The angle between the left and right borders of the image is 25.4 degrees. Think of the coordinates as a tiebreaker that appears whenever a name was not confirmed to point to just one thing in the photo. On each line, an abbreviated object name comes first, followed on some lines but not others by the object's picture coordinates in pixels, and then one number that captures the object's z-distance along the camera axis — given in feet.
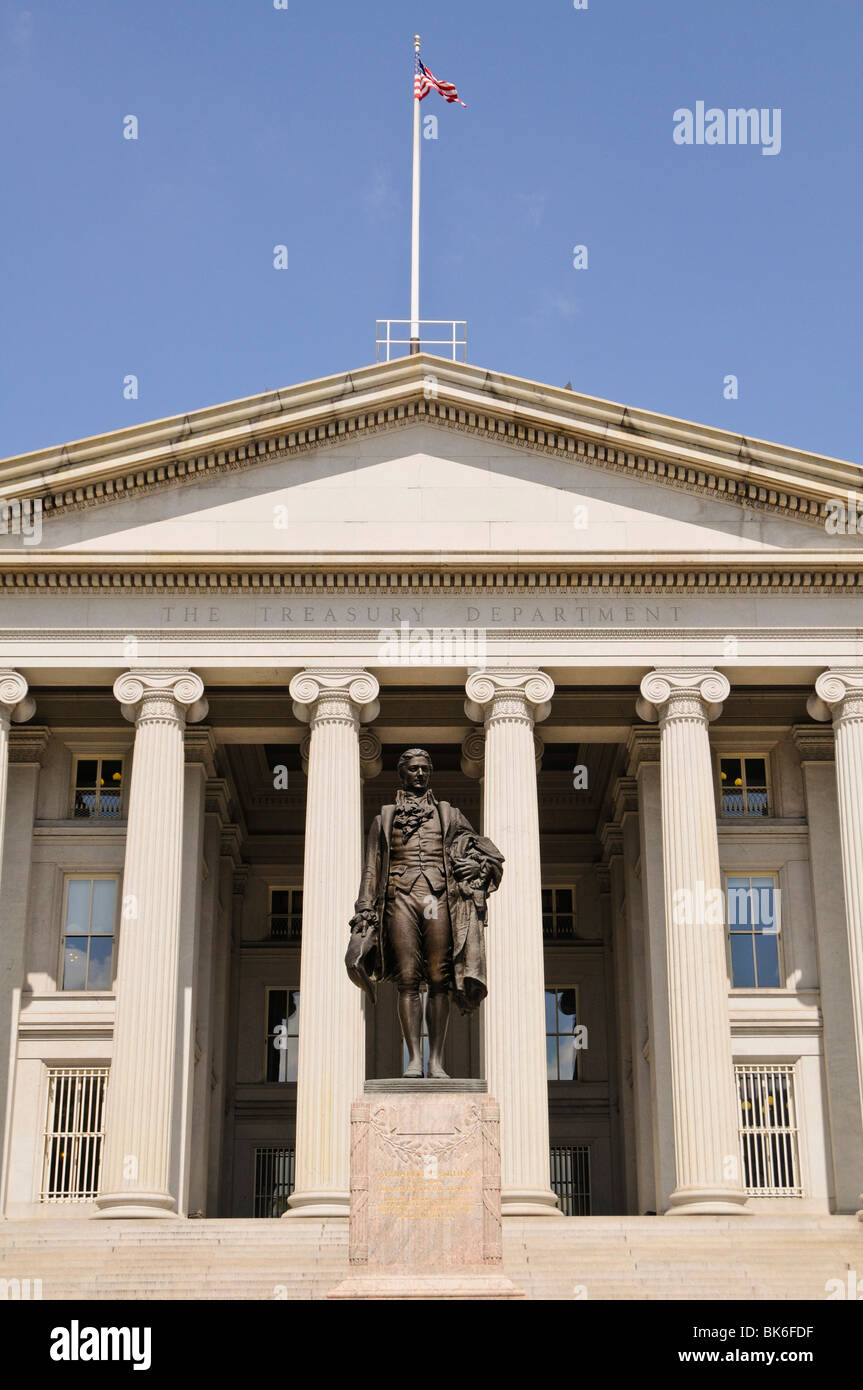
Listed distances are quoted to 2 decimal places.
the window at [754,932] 133.39
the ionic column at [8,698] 124.77
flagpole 136.46
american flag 145.59
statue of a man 67.41
